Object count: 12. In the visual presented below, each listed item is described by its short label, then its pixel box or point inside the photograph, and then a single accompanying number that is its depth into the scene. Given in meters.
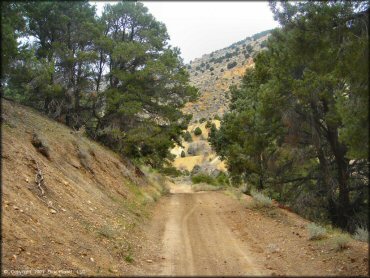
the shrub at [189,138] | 72.62
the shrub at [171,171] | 31.71
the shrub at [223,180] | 42.07
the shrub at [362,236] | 11.62
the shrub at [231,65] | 86.12
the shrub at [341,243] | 10.42
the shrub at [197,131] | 75.62
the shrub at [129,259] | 9.98
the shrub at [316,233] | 11.97
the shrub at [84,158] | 18.89
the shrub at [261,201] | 19.50
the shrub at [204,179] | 41.86
